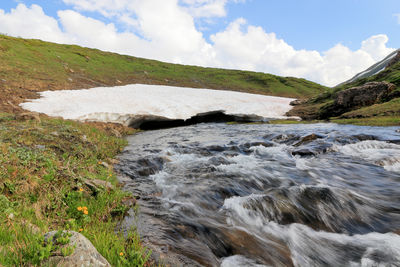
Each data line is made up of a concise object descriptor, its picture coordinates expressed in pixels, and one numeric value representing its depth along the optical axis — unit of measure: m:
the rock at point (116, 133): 17.16
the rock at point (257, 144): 12.83
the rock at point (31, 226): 3.32
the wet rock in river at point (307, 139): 12.67
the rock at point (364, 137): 12.18
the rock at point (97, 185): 5.59
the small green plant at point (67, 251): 2.61
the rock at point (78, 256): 2.59
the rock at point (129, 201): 5.48
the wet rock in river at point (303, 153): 10.48
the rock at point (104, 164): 8.50
